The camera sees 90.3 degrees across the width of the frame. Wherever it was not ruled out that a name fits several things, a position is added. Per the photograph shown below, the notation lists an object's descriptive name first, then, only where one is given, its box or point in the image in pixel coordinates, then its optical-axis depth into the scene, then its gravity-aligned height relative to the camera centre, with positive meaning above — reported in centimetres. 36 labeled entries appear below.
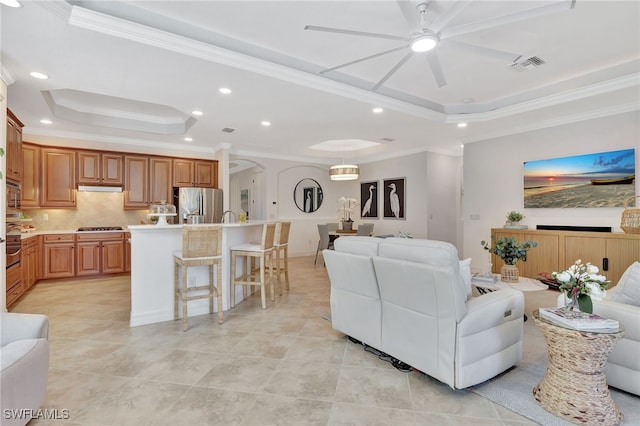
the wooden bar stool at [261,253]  388 -53
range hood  566 +40
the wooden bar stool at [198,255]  325 -47
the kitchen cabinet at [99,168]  567 +77
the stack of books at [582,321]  175 -63
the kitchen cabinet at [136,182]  606 +55
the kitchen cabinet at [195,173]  650 +79
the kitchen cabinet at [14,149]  365 +76
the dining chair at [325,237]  671 -56
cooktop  568 -32
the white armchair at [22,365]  151 -78
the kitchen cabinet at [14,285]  363 -91
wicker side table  175 -96
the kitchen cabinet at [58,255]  516 -74
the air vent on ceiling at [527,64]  335 +158
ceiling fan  201 +126
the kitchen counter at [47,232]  464 -36
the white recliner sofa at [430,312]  199 -70
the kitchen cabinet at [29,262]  439 -76
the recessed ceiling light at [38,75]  321 +138
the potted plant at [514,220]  510 -16
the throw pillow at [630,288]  211 -53
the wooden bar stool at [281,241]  442 -44
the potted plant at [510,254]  328 -45
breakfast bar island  339 -71
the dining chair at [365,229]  654 -39
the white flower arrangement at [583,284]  179 -42
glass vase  187 -58
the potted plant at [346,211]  693 -2
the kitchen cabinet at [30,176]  499 +55
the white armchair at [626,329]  197 -73
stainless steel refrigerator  621 +14
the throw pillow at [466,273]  233 -46
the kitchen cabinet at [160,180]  625 +61
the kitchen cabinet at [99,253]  543 -74
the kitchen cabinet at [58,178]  536 +56
